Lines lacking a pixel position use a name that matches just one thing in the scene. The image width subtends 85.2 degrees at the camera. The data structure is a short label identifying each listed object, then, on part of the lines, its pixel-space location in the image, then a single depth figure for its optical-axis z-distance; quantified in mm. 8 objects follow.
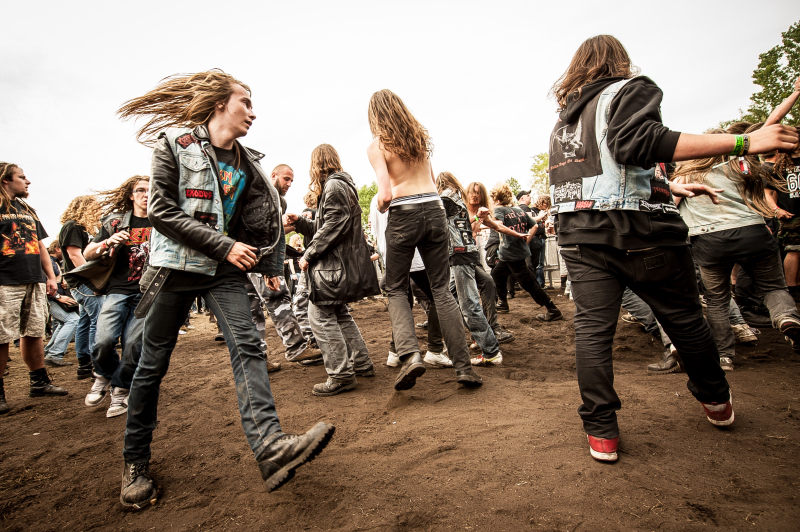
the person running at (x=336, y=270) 3939
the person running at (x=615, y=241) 2215
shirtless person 3410
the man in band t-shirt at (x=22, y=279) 4293
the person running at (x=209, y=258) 2154
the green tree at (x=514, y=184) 55781
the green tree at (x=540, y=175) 42234
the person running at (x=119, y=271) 3867
